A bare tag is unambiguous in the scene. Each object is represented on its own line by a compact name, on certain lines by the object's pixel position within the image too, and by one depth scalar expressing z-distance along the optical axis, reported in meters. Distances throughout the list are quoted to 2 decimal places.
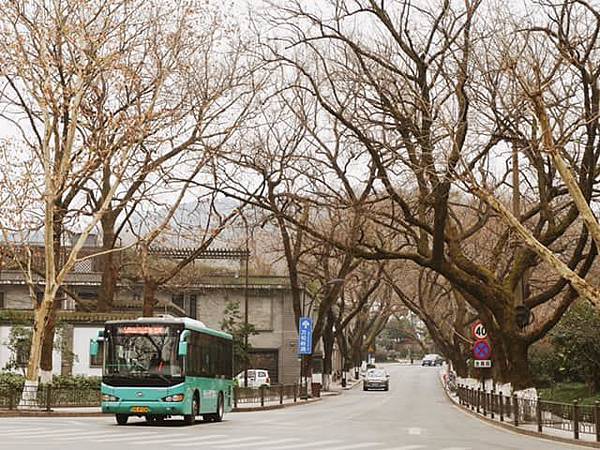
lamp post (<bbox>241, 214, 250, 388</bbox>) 51.64
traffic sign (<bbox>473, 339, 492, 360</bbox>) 36.50
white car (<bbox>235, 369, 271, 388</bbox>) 58.15
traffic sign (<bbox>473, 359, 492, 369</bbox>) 37.19
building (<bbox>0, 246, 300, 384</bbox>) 66.56
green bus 24.97
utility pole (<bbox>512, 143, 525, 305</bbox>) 27.77
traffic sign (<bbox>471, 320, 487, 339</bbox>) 34.56
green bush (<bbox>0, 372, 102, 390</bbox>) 36.77
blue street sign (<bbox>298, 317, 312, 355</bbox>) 52.06
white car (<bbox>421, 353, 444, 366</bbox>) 154.62
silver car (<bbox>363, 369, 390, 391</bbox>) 72.44
